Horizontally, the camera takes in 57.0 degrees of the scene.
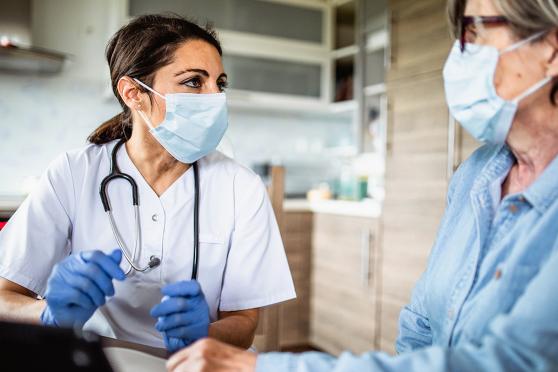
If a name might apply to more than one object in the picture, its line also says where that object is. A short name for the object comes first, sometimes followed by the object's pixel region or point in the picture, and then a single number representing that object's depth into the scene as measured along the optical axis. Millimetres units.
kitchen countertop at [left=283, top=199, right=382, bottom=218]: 2715
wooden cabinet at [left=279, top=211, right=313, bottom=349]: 3105
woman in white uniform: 1134
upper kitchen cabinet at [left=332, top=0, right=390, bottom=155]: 3213
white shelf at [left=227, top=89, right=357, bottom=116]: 3447
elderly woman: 667
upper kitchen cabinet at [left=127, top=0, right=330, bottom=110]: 3408
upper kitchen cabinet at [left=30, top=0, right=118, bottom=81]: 3281
